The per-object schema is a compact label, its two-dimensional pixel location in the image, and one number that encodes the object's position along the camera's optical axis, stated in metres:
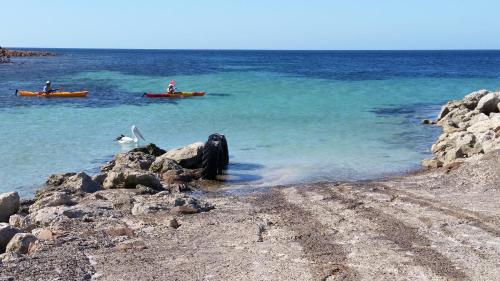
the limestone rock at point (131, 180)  12.35
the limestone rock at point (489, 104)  21.38
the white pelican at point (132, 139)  18.55
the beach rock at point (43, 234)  8.53
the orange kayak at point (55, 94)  33.56
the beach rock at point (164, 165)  14.21
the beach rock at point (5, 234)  8.21
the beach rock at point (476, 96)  23.66
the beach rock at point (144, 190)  11.85
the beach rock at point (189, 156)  14.79
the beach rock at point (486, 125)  16.28
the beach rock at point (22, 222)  9.16
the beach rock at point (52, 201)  10.54
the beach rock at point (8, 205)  10.36
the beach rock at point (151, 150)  16.09
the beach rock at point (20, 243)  7.85
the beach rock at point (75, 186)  11.94
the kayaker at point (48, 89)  33.50
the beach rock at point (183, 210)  10.00
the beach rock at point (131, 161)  14.40
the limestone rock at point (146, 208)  10.02
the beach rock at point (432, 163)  14.82
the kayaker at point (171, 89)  34.09
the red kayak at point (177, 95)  33.62
